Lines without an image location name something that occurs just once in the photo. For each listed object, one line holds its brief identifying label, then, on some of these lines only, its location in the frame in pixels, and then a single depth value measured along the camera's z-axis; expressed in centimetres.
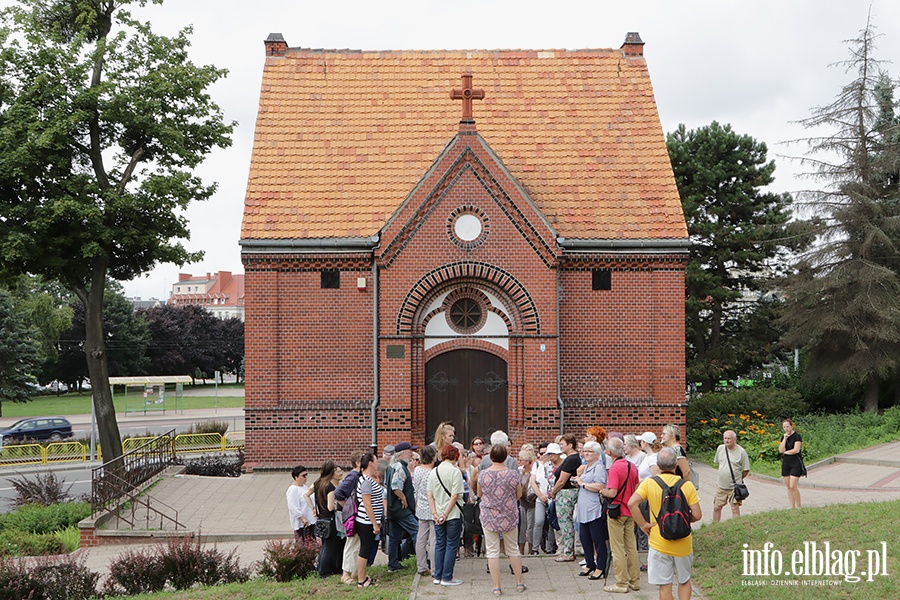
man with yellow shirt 784
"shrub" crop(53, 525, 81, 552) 1348
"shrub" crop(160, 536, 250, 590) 1013
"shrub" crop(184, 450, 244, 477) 1959
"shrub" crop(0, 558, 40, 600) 937
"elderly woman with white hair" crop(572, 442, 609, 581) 946
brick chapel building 1823
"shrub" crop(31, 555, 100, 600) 958
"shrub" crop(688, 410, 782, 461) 1972
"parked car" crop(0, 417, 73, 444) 3288
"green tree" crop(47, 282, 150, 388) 6644
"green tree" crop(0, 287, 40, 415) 4172
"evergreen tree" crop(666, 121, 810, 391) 2811
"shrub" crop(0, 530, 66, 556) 1270
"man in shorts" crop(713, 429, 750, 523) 1207
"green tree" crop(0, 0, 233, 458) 1703
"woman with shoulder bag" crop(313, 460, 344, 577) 1000
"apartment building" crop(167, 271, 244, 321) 12431
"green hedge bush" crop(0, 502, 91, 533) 1468
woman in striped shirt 965
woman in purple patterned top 922
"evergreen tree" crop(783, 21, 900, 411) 2309
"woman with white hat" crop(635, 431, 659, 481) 987
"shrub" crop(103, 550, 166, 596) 996
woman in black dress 1305
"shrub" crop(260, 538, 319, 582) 1007
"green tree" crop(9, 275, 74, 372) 5647
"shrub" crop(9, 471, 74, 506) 1669
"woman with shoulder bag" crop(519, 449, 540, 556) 1057
